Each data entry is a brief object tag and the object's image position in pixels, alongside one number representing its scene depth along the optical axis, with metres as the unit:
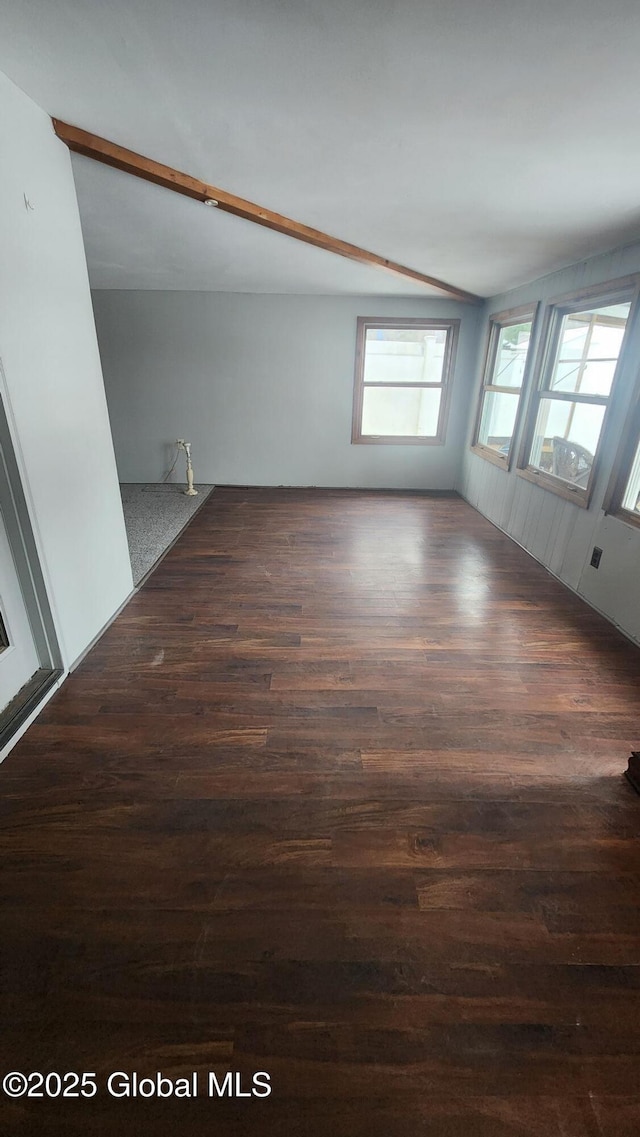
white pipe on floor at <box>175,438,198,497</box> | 5.39
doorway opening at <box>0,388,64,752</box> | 1.84
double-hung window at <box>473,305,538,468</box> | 4.23
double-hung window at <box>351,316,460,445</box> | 5.32
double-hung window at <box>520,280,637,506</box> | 3.00
